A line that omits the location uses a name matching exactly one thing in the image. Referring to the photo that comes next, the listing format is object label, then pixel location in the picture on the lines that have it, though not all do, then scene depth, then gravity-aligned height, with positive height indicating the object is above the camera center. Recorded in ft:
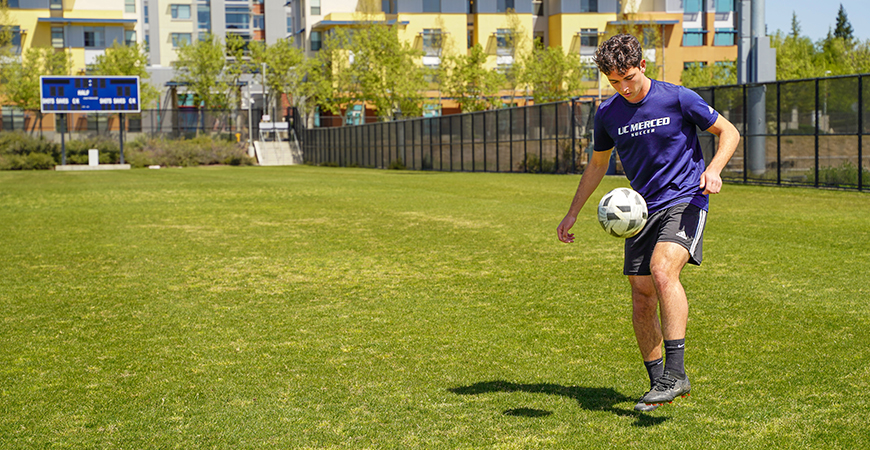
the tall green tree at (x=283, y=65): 260.83 +29.39
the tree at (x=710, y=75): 247.91 +24.10
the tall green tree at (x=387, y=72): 237.86 +24.91
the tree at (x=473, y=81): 242.17 +22.61
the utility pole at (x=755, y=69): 80.94 +8.72
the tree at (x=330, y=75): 249.34 +25.94
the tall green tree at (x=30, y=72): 244.63 +27.21
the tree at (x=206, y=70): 262.47 +28.54
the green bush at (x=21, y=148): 184.44 +4.78
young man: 15.60 -0.35
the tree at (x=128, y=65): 255.09 +29.61
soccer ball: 16.03 -0.94
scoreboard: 177.88 +15.04
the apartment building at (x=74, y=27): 281.95 +45.50
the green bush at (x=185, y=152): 201.16 +3.66
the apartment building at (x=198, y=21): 346.13 +57.16
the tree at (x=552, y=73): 244.22 +24.47
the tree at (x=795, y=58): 221.46 +26.30
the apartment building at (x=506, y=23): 274.57 +43.65
